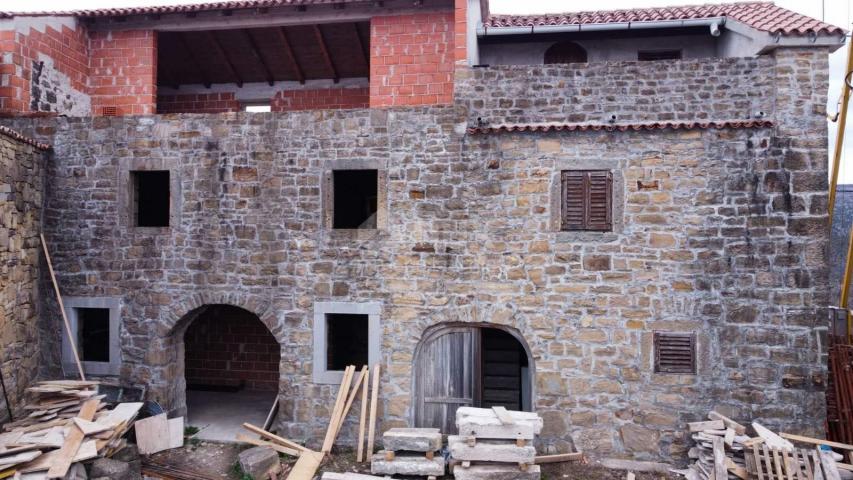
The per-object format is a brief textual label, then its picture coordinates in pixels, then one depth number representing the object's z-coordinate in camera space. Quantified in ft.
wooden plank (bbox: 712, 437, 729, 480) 20.72
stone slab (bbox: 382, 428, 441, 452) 22.36
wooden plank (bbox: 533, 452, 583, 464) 23.30
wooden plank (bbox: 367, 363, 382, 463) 23.68
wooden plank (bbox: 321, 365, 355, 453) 24.34
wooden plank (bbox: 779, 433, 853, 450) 21.73
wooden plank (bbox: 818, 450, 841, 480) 20.08
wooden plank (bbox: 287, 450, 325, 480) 22.61
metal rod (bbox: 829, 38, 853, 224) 26.58
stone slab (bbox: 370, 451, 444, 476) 21.90
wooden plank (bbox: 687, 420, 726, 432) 22.25
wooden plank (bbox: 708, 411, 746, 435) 21.82
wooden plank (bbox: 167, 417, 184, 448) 25.39
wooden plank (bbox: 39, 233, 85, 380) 26.43
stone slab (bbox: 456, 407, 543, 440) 21.75
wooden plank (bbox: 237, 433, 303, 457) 24.45
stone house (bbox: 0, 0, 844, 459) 23.08
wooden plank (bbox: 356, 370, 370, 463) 23.86
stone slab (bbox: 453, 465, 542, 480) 21.31
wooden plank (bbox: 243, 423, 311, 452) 24.76
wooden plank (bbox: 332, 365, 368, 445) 24.62
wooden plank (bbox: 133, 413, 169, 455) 24.56
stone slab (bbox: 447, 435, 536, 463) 21.40
